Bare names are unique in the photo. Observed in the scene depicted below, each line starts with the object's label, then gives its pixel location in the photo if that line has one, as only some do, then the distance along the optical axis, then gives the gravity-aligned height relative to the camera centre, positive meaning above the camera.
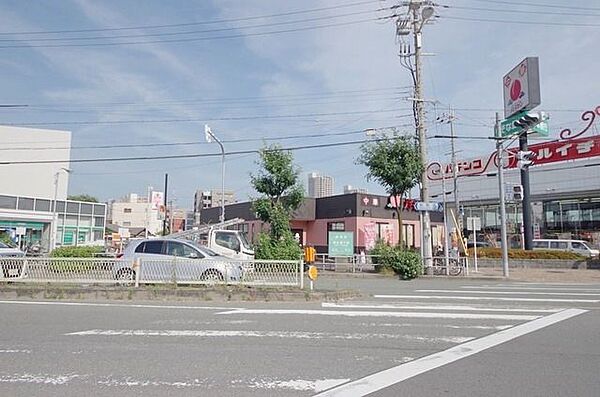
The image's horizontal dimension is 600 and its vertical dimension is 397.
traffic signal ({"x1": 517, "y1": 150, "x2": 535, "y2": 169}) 23.89 +4.82
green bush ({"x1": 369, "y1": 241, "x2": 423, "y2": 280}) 22.06 -0.22
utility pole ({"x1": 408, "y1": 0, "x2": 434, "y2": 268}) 23.70 +7.51
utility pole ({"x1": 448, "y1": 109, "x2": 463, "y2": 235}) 38.45 +7.30
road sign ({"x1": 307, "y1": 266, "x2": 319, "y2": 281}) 13.39 -0.44
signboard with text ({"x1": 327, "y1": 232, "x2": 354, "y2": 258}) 25.73 +0.70
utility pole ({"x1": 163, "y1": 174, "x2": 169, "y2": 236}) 45.25 +5.55
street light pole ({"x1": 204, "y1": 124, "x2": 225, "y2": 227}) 27.27 +3.81
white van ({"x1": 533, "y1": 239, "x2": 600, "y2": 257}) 32.91 +0.83
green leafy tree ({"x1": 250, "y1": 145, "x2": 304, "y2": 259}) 25.02 +3.12
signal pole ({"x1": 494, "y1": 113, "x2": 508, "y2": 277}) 22.62 +3.31
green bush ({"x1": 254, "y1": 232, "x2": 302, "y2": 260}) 23.52 +0.39
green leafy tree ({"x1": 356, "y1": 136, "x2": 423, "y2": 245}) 24.47 +4.56
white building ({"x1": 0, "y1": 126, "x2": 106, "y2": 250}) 41.00 +5.69
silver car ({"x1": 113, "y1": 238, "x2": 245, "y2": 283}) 13.52 -0.37
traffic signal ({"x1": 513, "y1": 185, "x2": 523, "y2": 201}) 24.62 +3.23
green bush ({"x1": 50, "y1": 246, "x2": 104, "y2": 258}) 20.83 +0.14
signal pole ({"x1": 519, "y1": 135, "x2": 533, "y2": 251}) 30.20 +3.01
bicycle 22.94 -0.54
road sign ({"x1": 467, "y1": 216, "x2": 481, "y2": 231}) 25.69 +1.73
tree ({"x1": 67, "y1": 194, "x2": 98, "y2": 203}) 84.78 +10.13
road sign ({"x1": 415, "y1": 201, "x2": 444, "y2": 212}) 22.98 +2.35
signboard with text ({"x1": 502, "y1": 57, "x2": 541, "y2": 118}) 27.06 +9.55
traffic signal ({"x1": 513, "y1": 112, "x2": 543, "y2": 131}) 23.23 +6.34
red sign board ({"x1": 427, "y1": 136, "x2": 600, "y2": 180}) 36.25 +8.14
